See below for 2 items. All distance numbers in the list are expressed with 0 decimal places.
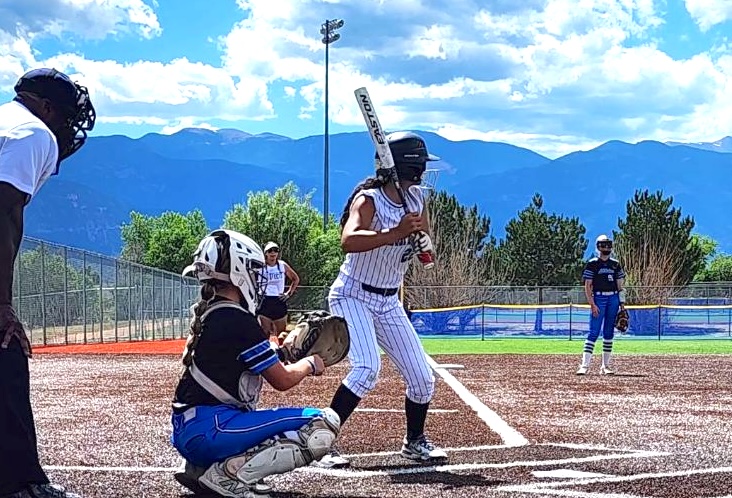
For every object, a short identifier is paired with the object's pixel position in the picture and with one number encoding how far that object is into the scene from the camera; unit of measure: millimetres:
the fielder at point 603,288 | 14062
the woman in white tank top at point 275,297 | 16172
